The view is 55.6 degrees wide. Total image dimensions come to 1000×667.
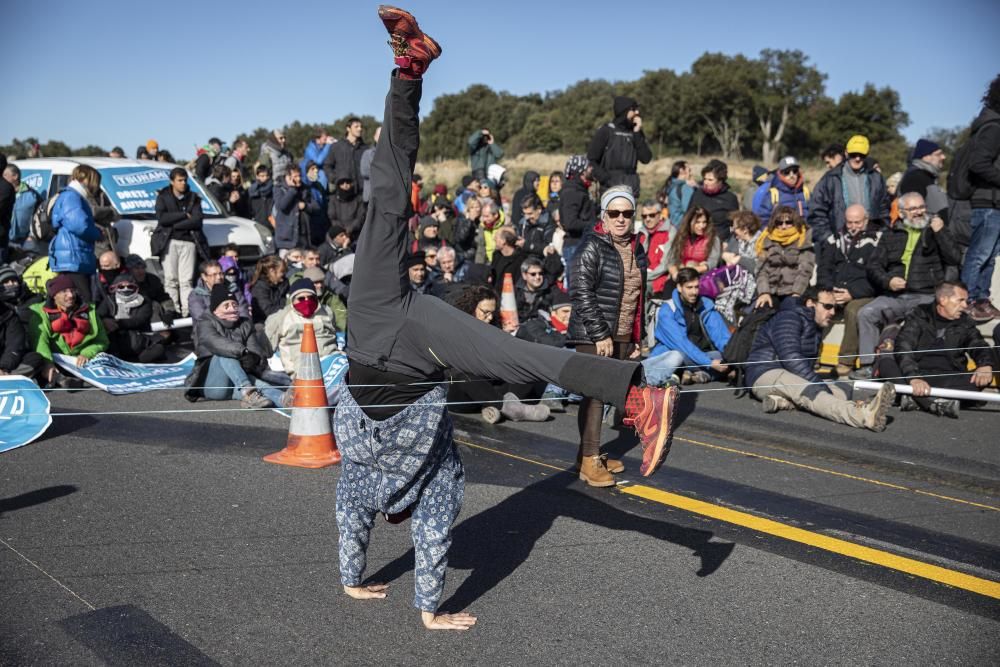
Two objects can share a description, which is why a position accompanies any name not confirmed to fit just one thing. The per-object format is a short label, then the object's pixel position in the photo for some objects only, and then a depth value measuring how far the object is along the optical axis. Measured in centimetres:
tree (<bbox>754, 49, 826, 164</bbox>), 5206
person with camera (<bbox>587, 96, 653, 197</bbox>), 1249
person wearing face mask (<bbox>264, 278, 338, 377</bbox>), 941
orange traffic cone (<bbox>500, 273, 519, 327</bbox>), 1090
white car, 1354
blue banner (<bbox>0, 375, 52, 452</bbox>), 749
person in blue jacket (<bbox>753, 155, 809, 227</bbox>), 1312
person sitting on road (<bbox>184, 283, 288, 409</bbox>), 924
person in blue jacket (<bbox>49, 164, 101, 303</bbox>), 1091
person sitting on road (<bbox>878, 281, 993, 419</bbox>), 916
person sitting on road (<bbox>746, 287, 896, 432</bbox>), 850
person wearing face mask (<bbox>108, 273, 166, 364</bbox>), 1093
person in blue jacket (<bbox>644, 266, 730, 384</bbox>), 1019
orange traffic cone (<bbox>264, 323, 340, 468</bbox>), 708
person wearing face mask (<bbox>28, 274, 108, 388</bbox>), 966
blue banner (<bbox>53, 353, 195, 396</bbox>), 958
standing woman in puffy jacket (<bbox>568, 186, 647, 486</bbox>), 675
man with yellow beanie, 1212
